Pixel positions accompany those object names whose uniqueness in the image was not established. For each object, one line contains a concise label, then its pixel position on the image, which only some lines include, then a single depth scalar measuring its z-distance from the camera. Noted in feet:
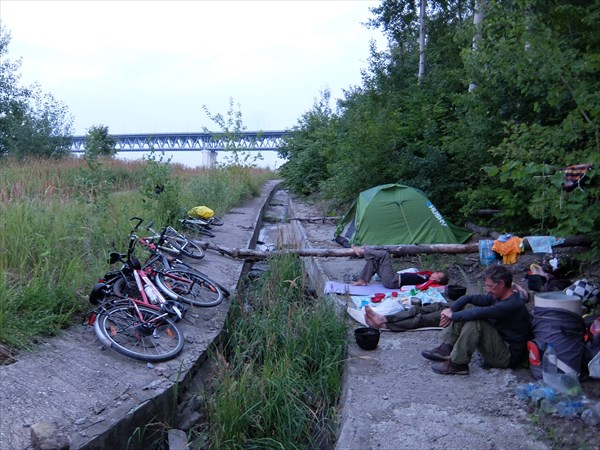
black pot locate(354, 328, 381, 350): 19.10
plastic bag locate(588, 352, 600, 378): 14.57
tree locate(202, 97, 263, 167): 76.95
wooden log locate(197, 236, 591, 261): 29.25
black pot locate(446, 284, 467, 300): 23.75
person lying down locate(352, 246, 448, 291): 26.89
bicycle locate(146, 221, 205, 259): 25.88
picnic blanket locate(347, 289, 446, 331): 21.48
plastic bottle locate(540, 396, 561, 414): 13.91
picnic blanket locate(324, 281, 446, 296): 25.96
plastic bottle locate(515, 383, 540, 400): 14.93
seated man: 16.44
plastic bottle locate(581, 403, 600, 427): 13.02
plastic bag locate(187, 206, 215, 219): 39.22
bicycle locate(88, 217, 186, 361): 17.76
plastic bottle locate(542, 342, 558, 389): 14.94
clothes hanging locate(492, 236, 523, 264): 25.00
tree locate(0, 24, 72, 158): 71.92
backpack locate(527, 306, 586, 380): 15.07
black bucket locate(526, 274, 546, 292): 23.54
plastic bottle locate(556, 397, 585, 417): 13.55
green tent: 34.17
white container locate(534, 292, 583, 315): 15.70
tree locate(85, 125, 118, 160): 80.80
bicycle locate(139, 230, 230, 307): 22.44
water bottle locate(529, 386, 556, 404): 14.28
